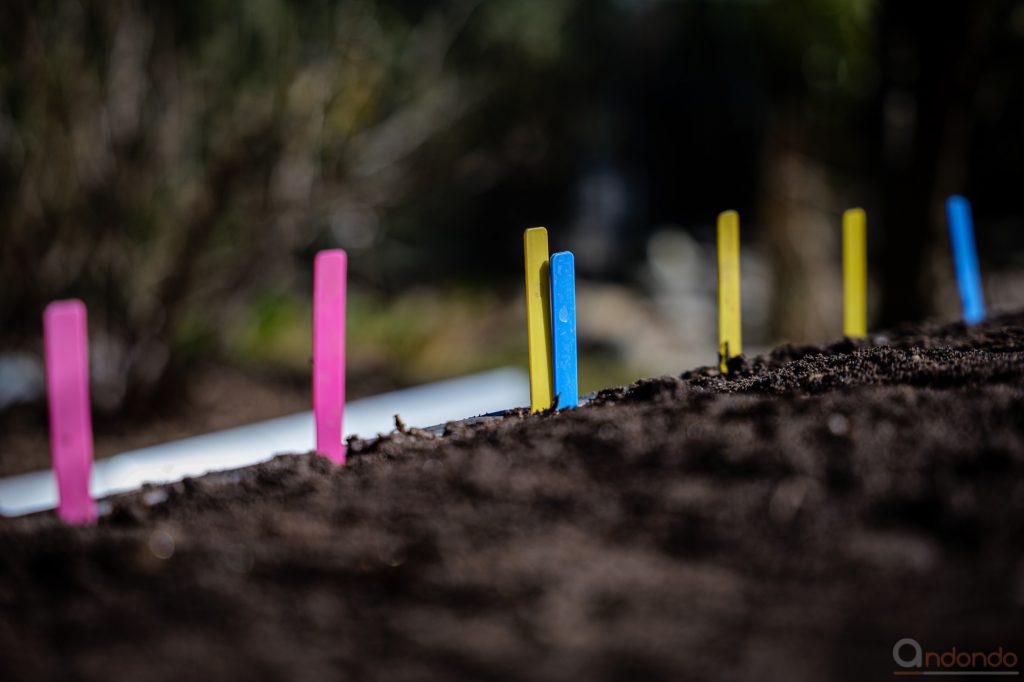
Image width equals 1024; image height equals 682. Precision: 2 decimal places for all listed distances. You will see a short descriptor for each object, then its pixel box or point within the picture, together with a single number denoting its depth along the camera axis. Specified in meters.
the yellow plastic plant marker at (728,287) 1.41
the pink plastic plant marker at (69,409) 1.24
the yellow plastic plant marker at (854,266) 1.51
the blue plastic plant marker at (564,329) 1.34
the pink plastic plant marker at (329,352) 1.30
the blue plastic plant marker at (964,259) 1.57
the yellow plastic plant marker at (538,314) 1.34
